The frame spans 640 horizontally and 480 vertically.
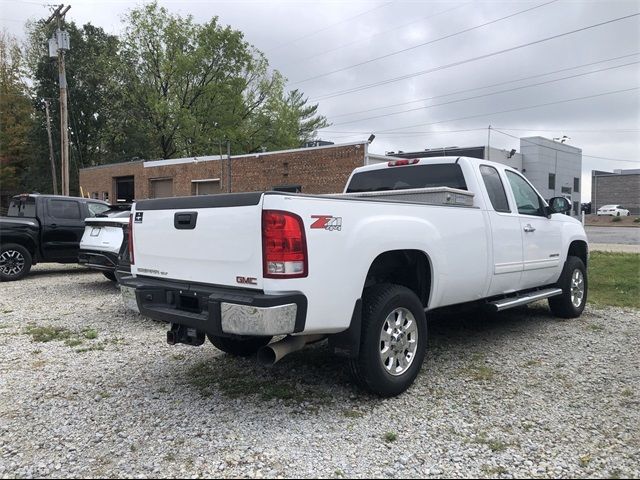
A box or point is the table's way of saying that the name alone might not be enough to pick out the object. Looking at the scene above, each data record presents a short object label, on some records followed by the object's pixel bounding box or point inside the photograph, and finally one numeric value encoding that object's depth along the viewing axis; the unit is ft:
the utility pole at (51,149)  127.65
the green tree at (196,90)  114.73
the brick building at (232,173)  68.18
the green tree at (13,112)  142.61
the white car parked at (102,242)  29.14
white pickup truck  11.03
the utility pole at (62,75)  70.13
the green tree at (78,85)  139.33
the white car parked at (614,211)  200.44
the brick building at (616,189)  236.43
